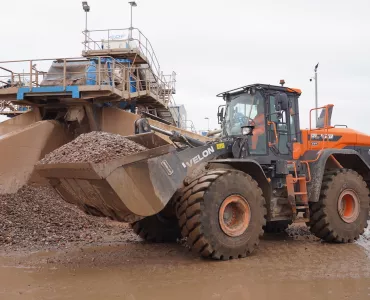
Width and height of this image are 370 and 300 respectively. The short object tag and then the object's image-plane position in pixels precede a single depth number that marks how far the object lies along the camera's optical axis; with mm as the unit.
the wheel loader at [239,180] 5859
